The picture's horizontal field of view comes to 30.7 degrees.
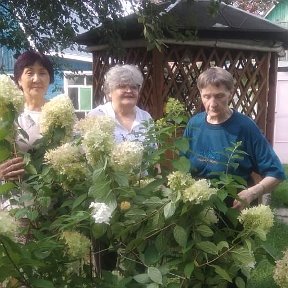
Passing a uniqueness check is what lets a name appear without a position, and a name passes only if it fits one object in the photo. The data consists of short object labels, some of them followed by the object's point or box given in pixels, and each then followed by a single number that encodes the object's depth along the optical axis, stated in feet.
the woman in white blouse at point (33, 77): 8.46
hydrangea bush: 4.99
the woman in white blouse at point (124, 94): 10.06
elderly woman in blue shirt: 8.61
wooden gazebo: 17.90
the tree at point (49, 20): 18.39
